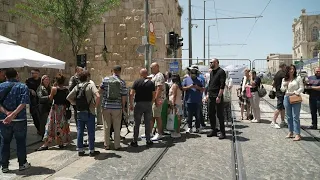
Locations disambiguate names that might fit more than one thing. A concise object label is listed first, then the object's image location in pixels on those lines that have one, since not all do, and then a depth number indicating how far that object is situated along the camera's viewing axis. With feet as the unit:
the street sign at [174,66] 42.09
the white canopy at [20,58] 20.55
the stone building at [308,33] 256.93
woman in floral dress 21.15
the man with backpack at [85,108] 19.13
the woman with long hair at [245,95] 31.17
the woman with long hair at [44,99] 22.26
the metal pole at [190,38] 52.85
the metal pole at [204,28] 95.30
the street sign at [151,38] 32.37
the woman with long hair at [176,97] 24.77
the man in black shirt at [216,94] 23.20
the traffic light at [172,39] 44.98
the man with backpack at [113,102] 20.24
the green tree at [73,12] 36.14
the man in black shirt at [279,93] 27.25
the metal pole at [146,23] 31.78
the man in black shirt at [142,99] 21.43
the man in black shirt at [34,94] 23.36
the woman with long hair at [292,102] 22.27
